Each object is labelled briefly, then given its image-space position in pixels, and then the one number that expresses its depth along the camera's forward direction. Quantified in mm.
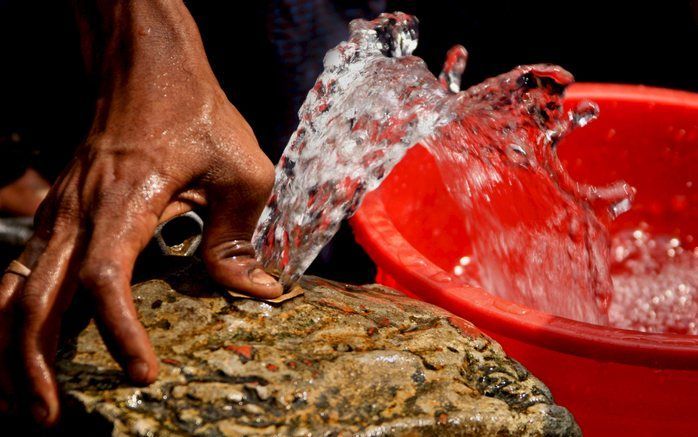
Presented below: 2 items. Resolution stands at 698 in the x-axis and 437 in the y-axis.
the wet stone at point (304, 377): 1312
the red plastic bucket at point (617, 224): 1391
